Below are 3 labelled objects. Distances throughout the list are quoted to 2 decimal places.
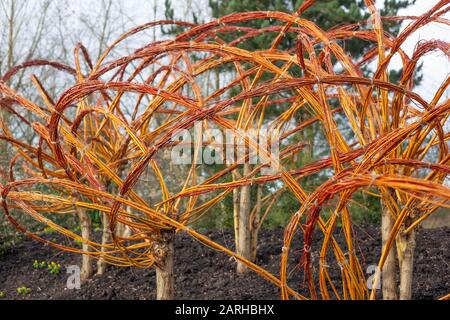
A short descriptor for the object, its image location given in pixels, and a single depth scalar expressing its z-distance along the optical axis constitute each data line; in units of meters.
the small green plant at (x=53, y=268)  5.14
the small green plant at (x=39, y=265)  5.29
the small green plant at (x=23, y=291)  4.83
